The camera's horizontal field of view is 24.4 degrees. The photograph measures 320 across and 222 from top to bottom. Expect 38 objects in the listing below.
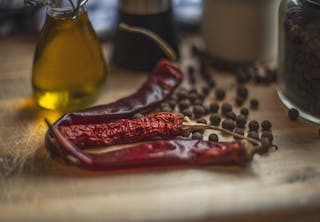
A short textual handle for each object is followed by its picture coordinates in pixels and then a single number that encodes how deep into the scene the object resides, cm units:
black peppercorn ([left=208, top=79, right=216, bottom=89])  52
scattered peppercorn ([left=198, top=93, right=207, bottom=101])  50
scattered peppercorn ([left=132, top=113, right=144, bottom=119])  47
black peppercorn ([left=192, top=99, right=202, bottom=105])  49
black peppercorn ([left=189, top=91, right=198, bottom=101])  49
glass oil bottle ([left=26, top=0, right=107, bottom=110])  46
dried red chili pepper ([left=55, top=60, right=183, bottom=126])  46
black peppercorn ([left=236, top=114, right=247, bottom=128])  46
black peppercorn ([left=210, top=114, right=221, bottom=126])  47
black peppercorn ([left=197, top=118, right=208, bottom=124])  46
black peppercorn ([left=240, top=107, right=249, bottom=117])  48
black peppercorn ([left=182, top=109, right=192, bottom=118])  48
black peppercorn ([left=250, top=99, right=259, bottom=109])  49
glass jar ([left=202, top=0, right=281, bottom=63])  52
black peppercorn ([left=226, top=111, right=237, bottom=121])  47
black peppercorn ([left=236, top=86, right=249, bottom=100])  50
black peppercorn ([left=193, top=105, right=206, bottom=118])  48
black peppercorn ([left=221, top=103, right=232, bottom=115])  48
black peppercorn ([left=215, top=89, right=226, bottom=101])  50
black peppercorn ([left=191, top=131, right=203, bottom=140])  45
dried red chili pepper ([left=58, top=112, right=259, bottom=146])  44
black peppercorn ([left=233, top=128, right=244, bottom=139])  45
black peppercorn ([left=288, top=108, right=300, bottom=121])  47
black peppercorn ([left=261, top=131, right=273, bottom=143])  45
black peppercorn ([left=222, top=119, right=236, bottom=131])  46
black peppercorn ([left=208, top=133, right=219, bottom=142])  45
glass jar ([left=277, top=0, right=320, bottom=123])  44
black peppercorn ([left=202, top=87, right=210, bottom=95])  51
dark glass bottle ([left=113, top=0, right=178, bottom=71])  52
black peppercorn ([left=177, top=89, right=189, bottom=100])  50
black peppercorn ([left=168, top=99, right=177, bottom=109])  49
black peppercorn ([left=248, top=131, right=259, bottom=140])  44
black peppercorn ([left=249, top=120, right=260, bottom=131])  46
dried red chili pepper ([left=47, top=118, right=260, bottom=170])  42
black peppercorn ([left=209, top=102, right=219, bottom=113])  48
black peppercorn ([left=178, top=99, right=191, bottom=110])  48
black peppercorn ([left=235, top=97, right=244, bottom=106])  49
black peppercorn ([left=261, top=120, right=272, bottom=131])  46
